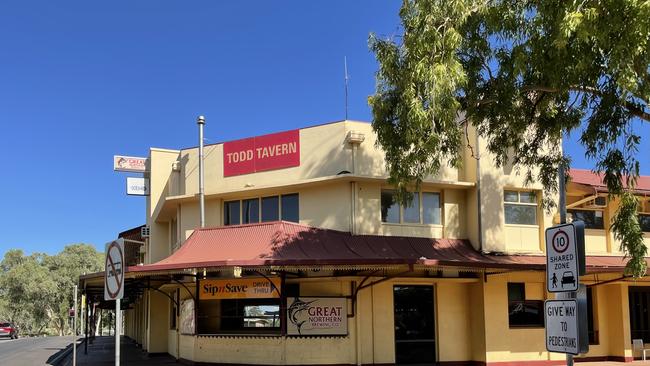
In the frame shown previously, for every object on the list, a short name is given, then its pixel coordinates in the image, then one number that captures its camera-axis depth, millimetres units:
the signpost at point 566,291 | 5710
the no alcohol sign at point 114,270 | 8125
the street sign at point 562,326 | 5719
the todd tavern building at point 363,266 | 17984
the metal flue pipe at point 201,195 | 20422
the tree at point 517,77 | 9922
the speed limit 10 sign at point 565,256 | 5832
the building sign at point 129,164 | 28938
